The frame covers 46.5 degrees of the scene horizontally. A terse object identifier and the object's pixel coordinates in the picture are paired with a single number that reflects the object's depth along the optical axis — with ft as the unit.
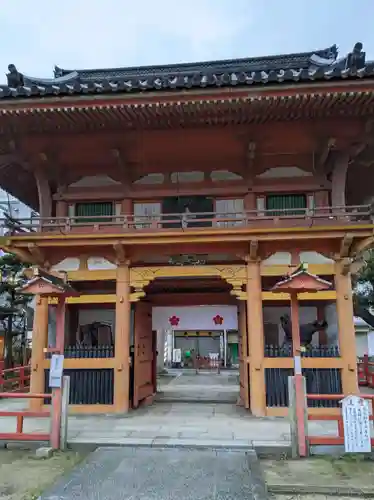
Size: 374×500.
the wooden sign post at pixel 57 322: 21.16
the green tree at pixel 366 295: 51.23
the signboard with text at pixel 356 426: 19.31
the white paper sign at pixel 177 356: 96.12
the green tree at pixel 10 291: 50.44
